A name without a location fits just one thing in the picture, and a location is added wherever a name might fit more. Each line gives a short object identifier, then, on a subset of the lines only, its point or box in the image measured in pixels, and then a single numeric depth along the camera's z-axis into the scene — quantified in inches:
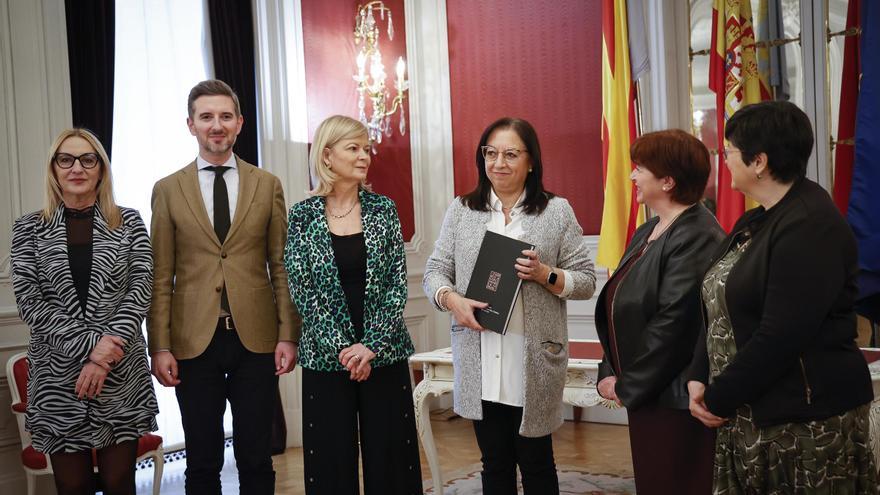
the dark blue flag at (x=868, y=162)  161.3
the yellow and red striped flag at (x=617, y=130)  190.5
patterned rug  155.9
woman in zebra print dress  104.7
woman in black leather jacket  87.4
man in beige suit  106.4
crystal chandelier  221.5
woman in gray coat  102.6
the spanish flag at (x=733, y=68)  181.6
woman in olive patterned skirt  71.7
